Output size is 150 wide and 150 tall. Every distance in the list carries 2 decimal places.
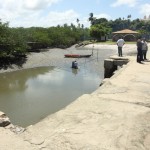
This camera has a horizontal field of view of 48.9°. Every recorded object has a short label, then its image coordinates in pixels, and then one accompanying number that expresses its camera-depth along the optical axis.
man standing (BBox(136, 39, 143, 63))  9.41
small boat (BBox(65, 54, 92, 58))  20.91
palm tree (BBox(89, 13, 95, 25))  49.91
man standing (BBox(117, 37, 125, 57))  11.15
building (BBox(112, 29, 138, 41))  39.51
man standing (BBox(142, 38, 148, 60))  9.82
